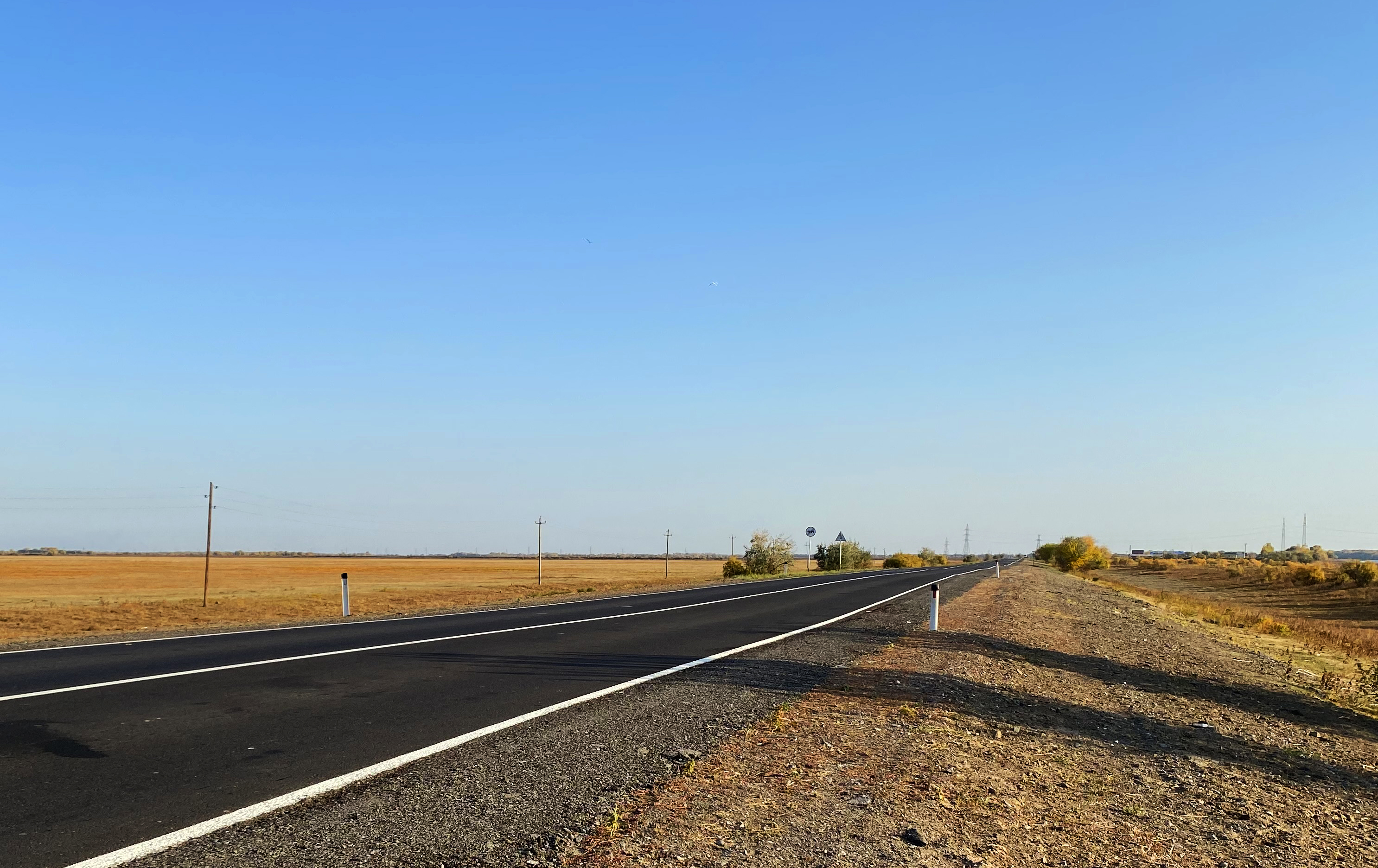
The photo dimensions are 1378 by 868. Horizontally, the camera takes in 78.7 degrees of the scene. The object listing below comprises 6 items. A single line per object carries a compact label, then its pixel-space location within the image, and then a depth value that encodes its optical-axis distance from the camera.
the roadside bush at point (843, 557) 76.06
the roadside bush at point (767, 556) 65.44
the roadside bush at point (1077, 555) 99.06
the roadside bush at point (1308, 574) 61.34
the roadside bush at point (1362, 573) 54.94
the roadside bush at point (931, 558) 116.56
